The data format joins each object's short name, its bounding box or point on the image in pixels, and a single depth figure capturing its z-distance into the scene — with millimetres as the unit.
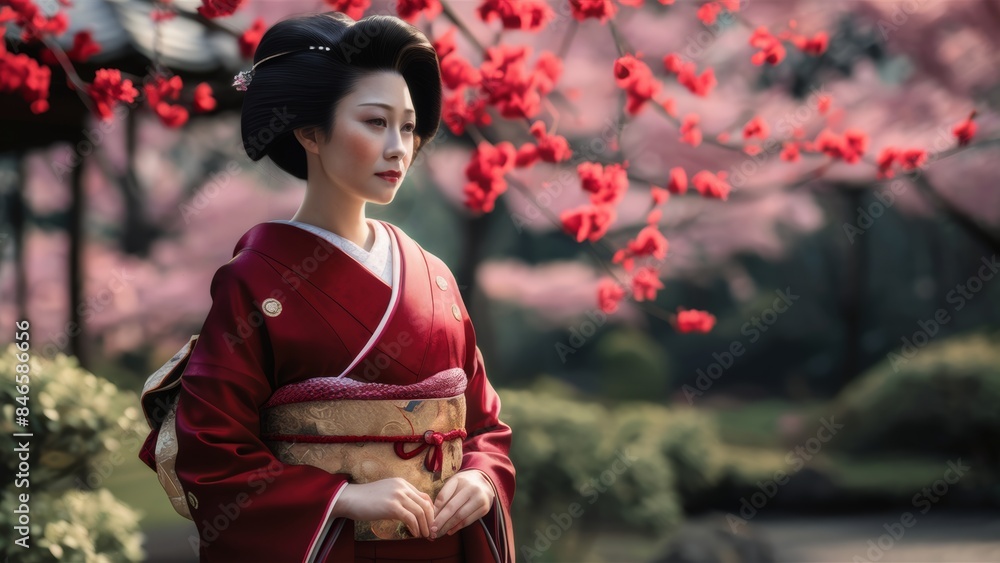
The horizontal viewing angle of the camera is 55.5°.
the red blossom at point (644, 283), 3613
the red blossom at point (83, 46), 3533
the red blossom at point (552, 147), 3352
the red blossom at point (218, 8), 2992
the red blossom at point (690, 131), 3600
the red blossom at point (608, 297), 3559
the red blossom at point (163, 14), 3590
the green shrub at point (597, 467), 5199
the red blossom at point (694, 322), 3539
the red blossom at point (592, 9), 3105
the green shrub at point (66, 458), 3568
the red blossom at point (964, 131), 3721
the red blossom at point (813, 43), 3684
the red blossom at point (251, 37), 3404
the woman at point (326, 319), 1992
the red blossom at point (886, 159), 3834
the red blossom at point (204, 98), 3467
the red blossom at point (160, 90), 3307
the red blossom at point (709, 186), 3650
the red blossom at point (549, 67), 3609
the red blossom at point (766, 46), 3537
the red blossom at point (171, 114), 3344
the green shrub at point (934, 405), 7007
